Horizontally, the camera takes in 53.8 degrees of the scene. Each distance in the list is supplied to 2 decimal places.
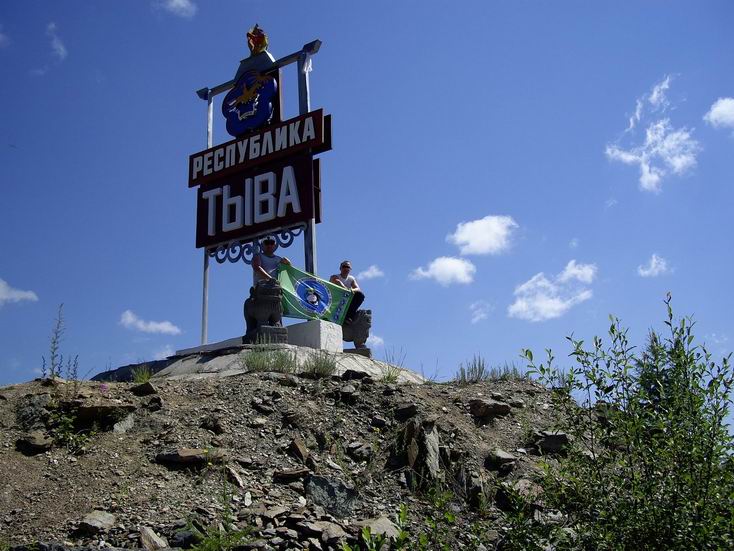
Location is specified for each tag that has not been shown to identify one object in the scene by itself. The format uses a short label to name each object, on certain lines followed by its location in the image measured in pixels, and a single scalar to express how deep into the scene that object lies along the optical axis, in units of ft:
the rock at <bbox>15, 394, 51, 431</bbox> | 23.52
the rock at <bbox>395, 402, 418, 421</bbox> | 25.86
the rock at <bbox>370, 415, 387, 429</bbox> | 25.34
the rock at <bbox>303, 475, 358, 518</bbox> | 19.89
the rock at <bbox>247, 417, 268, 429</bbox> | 24.14
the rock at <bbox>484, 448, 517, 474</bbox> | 23.34
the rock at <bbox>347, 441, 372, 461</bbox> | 23.06
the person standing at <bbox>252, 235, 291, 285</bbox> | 41.13
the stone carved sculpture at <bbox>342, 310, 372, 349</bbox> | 42.37
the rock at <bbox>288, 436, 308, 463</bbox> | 22.33
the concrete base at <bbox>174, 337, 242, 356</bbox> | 41.88
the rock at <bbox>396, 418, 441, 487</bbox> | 21.84
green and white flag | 40.78
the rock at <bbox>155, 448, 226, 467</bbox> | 21.20
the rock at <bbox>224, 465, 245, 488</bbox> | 20.33
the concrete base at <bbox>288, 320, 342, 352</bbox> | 39.04
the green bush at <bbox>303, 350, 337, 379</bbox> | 30.12
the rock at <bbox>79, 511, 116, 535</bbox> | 17.66
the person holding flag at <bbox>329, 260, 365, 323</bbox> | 43.62
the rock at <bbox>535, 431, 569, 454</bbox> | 24.93
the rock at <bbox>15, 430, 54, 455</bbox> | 21.83
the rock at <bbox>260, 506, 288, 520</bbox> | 18.49
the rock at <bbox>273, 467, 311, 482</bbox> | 20.98
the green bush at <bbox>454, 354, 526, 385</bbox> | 34.07
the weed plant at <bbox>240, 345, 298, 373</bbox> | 30.86
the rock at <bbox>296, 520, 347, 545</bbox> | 17.88
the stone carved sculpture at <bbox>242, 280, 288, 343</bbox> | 37.55
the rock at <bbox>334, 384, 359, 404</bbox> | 27.12
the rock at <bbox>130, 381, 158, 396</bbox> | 26.35
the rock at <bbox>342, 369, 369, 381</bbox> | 29.96
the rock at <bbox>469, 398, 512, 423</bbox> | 27.66
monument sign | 50.06
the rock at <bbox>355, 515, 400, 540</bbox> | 18.17
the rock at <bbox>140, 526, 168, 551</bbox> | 17.03
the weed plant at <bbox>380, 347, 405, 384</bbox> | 31.30
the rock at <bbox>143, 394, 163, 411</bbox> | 24.95
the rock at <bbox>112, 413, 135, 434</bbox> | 23.20
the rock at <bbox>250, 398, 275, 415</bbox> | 25.26
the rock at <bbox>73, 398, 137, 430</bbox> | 23.40
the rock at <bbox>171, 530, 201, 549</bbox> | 17.30
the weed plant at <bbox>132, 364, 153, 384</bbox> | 31.20
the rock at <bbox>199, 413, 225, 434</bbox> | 23.43
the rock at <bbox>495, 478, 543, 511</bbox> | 20.96
